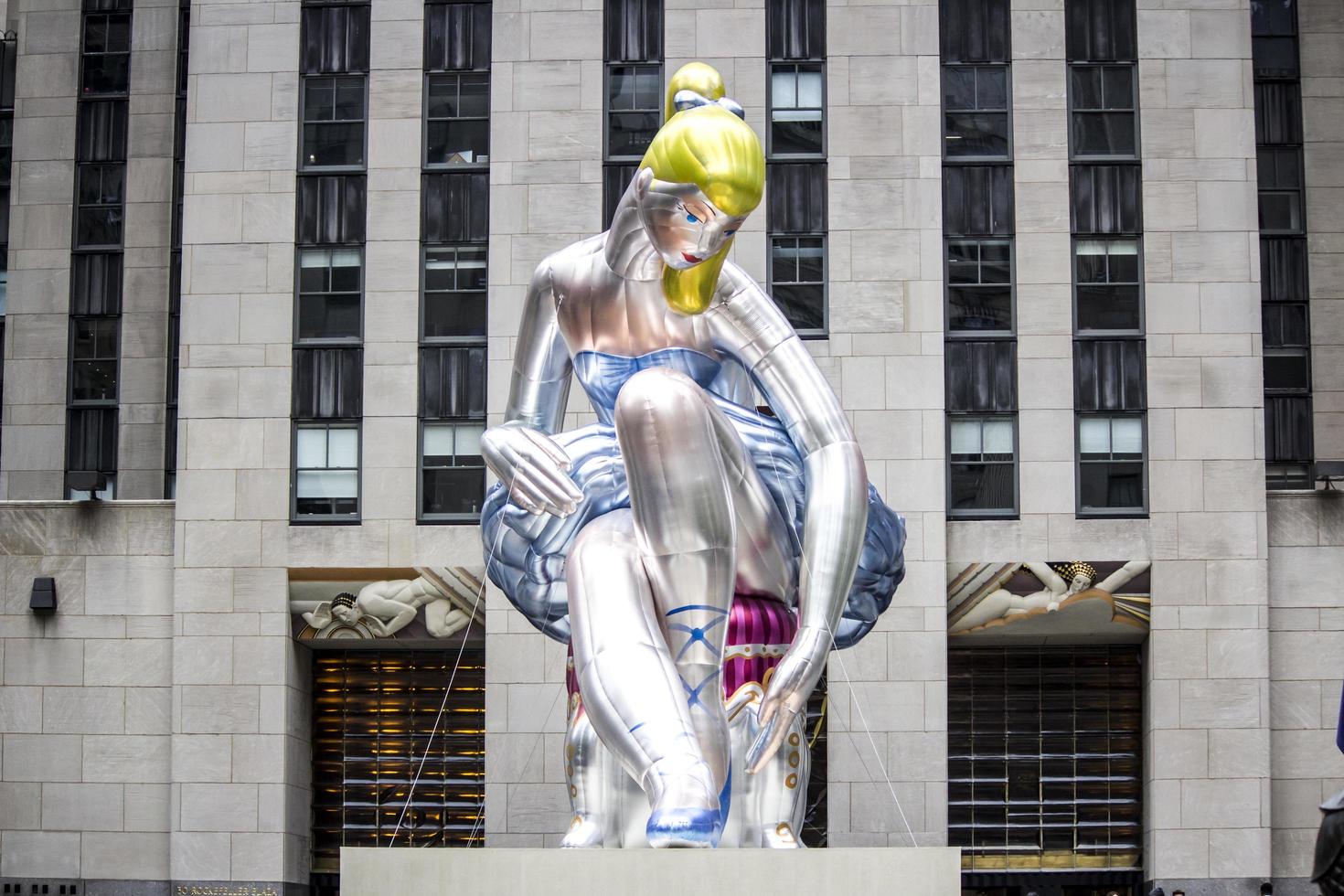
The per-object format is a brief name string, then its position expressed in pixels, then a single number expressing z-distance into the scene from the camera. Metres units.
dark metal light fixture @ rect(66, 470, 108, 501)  34.84
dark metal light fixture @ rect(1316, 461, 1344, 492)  33.75
